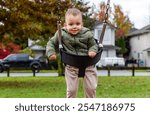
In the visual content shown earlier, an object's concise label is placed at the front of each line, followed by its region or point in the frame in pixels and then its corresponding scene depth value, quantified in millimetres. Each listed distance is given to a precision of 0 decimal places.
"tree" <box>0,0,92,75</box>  18625
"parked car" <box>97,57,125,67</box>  52375
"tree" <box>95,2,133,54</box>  64000
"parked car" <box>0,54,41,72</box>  40125
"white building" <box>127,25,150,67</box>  59250
